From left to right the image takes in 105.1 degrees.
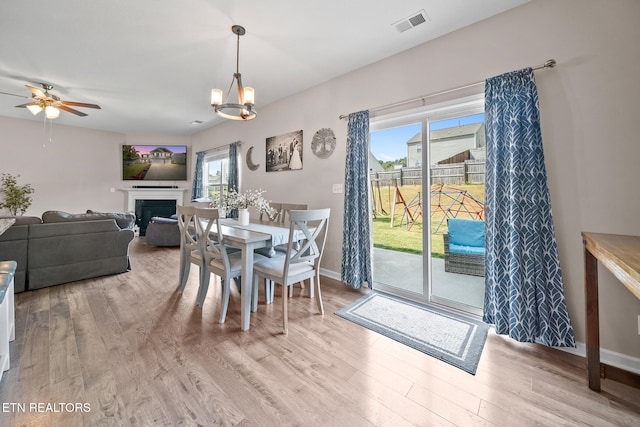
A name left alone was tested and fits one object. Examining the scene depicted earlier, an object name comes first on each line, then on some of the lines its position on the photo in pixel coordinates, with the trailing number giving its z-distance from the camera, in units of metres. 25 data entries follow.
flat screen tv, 6.31
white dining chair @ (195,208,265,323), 2.10
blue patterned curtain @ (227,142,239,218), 4.80
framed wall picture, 3.71
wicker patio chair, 2.46
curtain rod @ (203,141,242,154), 4.76
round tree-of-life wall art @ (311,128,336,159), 3.26
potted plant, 4.77
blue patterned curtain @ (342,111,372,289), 2.82
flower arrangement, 2.70
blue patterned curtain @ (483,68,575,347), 1.79
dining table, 2.00
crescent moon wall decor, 4.48
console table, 1.20
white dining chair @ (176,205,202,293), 2.39
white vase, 2.75
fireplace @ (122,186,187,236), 6.28
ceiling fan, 3.30
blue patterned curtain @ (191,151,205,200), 6.02
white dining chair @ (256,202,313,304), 2.53
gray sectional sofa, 2.68
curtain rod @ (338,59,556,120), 1.81
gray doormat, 1.76
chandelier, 2.29
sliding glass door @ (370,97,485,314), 2.37
